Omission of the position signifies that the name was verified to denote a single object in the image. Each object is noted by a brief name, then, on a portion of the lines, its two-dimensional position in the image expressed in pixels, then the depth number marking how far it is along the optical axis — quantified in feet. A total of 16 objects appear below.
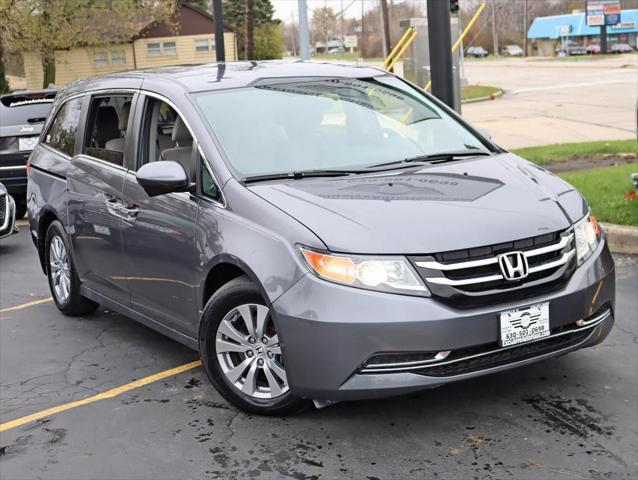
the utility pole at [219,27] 57.82
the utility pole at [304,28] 67.72
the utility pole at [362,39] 320.05
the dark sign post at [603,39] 252.03
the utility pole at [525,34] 344.45
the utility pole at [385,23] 152.29
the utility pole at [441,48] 29.66
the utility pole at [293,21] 305.53
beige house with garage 186.09
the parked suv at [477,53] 328.60
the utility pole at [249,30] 119.07
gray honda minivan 13.69
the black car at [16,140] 39.24
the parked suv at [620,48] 281.95
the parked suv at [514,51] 350.02
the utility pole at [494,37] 319.39
